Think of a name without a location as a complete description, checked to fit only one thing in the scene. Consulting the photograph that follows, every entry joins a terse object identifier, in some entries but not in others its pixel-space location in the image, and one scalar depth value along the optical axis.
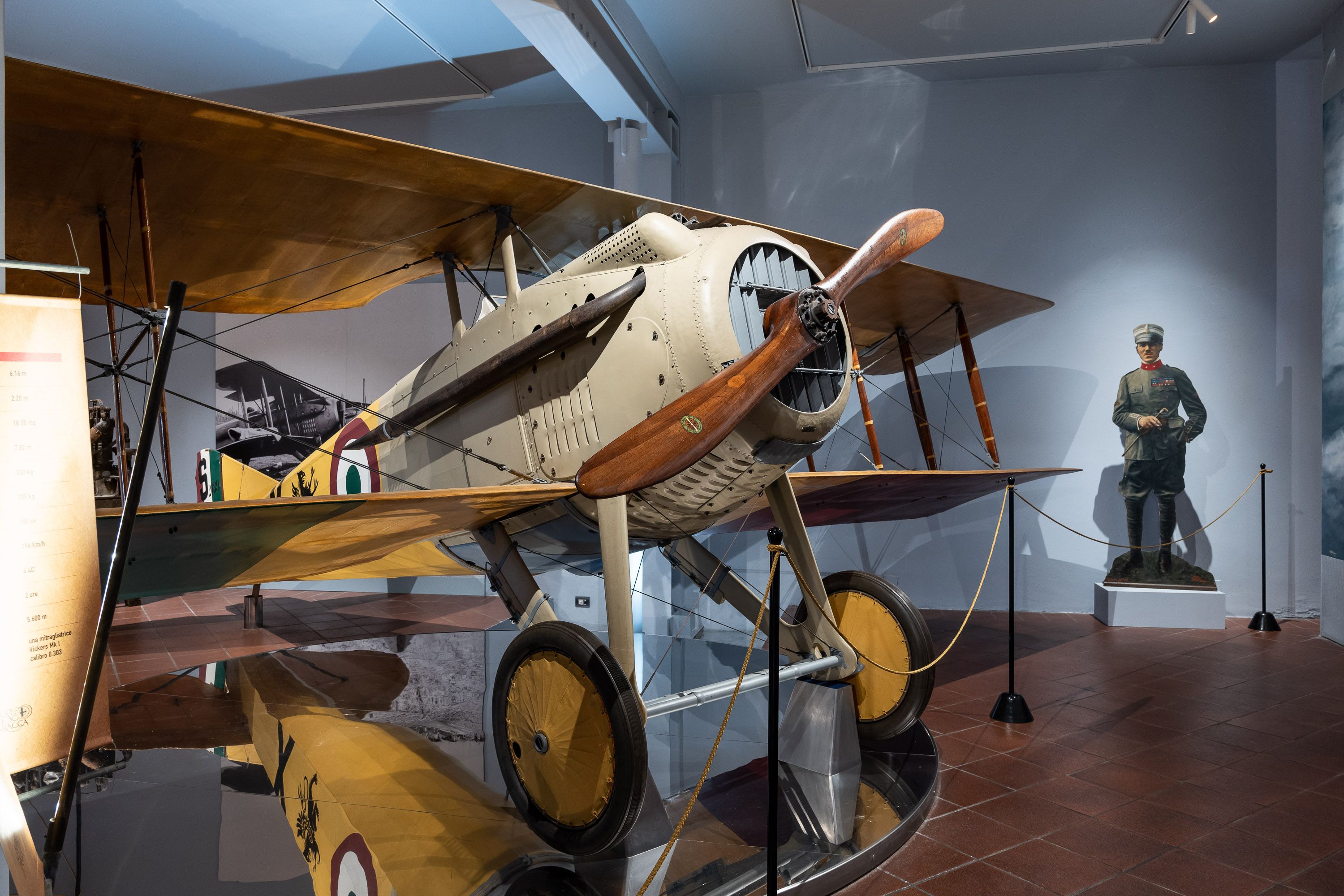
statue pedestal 7.38
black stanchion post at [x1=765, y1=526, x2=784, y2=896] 2.45
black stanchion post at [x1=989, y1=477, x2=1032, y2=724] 4.71
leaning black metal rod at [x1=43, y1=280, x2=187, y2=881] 1.18
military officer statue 7.69
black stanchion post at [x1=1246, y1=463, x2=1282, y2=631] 7.29
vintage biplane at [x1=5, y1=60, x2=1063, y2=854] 2.86
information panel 1.24
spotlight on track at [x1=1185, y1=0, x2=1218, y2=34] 5.96
